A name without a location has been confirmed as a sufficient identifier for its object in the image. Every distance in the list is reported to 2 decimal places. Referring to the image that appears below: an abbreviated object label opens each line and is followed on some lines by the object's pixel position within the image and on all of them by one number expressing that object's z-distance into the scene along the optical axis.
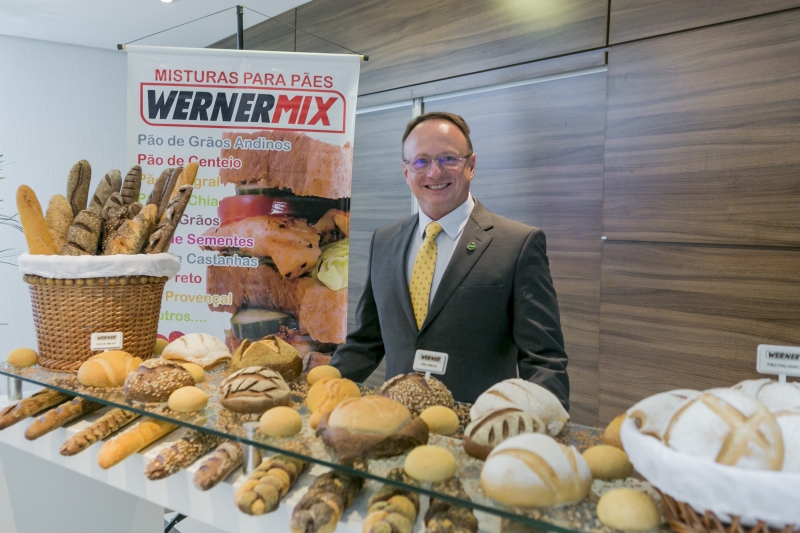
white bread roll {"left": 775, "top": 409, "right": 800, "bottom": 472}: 0.57
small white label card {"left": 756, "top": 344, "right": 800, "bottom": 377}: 0.81
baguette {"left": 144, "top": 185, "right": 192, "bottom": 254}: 1.29
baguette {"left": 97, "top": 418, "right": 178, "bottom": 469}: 0.99
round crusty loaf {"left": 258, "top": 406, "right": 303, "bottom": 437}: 0.86
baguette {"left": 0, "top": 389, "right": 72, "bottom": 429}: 1.20
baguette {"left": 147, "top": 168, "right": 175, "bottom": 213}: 1.37
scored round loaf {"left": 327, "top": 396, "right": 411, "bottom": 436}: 0.79
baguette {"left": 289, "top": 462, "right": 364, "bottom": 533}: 0.77
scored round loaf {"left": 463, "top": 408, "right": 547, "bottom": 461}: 0.78
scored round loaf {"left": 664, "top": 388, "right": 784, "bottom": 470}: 0.57
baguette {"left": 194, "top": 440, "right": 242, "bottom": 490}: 0.89
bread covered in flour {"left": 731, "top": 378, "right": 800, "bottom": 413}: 0.68
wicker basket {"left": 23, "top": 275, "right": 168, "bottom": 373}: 1.23
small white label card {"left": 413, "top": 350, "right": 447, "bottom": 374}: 1.04
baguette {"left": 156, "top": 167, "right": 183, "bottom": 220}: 1.35
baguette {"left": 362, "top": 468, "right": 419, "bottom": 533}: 0.74
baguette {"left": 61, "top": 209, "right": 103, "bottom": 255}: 1.25
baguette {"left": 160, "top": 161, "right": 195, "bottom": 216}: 1.38
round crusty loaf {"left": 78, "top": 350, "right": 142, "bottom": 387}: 1.11
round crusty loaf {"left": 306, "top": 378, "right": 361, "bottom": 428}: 0.93
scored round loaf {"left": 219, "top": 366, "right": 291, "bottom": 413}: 0.96
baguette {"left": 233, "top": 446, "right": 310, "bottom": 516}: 0.82
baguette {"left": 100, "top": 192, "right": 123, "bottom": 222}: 1.31
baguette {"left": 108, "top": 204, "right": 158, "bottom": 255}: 1.25
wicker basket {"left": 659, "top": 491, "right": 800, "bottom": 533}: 0.57
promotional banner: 2.68
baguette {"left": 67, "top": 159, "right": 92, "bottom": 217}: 1.35
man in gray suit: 1.83
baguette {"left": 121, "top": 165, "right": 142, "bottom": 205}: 1.35
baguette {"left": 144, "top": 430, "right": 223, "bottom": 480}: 0.95
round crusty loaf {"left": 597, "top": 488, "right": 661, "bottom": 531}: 0.64
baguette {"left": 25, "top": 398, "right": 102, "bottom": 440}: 1.13
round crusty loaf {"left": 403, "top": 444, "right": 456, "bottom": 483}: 0.72
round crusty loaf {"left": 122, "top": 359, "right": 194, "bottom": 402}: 1.02
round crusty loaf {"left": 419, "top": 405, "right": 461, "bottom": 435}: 0.89
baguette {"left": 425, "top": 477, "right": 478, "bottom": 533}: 0.71
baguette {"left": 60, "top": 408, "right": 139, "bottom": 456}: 1.05
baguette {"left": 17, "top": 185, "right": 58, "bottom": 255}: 1.24
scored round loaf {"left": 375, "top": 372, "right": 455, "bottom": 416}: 0.96
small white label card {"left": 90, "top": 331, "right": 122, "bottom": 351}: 1.24
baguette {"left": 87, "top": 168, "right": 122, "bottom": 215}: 1.35
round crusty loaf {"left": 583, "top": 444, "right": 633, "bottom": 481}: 0.76
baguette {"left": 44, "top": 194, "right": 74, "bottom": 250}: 1.28
